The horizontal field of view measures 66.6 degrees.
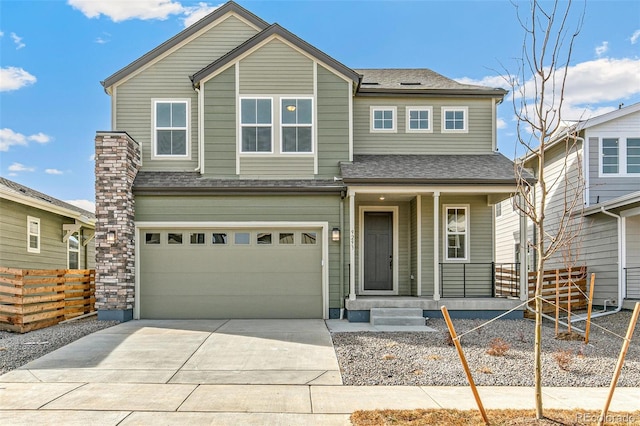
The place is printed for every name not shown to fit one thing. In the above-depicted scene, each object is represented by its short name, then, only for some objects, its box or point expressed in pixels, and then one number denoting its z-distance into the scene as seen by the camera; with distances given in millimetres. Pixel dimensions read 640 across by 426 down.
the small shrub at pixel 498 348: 7477
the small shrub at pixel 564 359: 6855
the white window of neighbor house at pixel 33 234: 13383
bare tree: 4660
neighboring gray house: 12367
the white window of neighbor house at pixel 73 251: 15991
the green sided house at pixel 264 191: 10742
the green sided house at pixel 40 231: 12289
